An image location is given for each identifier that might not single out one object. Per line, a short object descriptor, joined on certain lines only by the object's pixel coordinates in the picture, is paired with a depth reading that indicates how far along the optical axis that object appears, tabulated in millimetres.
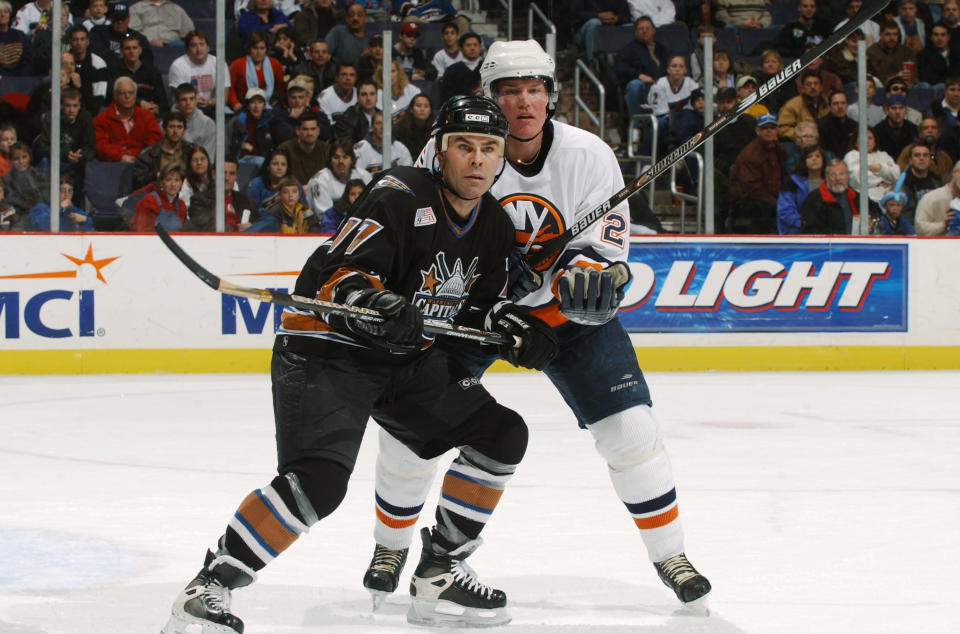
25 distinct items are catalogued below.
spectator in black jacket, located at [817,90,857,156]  15266
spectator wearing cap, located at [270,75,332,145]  14453
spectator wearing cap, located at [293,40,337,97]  15344
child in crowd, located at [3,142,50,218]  13469
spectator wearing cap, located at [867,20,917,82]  17719
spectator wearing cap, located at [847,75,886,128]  15602
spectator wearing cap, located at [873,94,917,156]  15711
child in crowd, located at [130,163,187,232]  13609
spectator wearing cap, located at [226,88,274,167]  14094
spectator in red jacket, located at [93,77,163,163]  14008
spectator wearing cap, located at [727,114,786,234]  14742
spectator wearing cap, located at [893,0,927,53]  18156
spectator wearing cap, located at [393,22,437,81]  16734
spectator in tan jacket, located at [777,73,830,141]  15617
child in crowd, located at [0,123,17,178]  13500
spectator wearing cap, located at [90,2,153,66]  14723
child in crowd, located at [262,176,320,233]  13984
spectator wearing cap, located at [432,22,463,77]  16656
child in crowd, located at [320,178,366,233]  13773
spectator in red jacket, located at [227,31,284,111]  14875
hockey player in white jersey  5102
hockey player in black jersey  4316
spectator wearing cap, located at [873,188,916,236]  14984
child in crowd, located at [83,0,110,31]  15195
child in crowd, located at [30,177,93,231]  13547
